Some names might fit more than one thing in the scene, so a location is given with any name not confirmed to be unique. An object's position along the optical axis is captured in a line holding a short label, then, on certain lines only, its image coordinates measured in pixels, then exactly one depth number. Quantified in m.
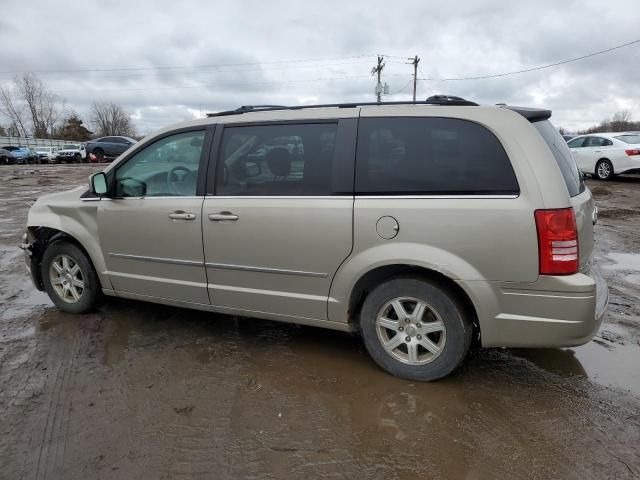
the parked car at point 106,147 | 32.56
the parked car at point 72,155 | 37.50
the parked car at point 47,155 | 38.94
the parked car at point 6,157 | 37.28
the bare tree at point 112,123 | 86.56
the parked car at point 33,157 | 38.72
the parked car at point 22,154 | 37.50
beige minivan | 2.86
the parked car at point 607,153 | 14.70
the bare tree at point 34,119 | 73.62
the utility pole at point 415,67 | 46.16
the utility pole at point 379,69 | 48.16
